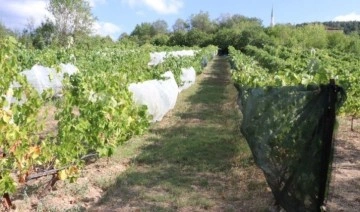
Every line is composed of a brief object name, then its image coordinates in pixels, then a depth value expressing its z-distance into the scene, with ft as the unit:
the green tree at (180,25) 345.51
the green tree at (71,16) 177.78
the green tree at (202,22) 326.03
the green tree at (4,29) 147.21
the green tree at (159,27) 332.60
